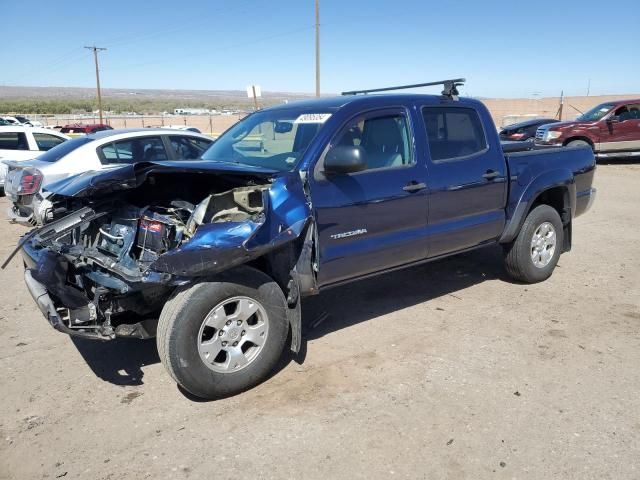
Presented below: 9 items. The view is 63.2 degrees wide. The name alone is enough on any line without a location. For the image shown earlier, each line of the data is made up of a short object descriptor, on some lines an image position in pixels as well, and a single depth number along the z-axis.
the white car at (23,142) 11.55
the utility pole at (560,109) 30.00
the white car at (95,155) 7.22
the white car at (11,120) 29.33
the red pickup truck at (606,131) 15.27
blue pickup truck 3.21
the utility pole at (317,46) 27.36
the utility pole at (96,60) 45.22
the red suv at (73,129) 28.84
